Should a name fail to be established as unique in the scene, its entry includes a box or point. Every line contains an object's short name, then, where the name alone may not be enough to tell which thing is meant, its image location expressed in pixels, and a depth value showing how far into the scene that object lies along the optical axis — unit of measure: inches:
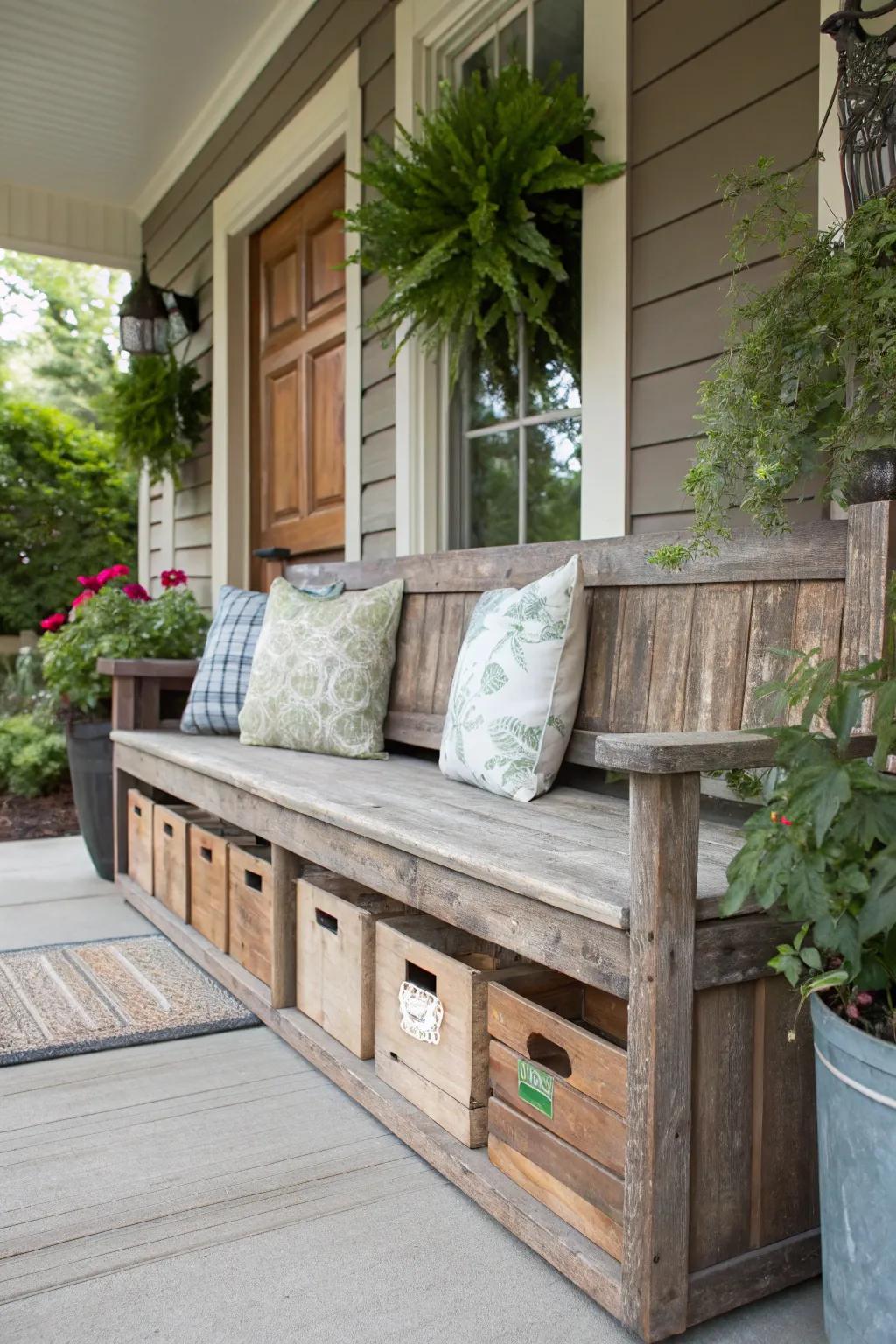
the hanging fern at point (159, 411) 177.3
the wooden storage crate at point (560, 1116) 47.5
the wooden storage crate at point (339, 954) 69.2
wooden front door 144.2
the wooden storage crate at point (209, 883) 92.5
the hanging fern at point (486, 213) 87.0
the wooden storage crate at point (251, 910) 82.9
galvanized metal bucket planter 38.8
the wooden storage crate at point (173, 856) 102.3
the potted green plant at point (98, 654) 131.2
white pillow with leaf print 75.4
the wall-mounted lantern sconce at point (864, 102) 54.7
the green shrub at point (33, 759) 190.4
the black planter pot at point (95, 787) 130.6
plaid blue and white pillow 117.7
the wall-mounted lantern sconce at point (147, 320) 183.3
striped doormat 78.9
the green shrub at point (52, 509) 249.8
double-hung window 97.6
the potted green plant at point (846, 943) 39.0
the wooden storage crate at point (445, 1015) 58.0
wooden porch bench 44.6
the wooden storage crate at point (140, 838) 114.3
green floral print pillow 99.1
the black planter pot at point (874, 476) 53.7
